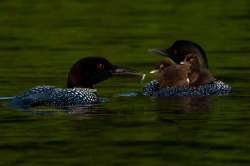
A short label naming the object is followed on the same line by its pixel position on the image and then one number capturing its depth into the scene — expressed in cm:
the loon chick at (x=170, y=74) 1733
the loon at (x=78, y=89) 1535
